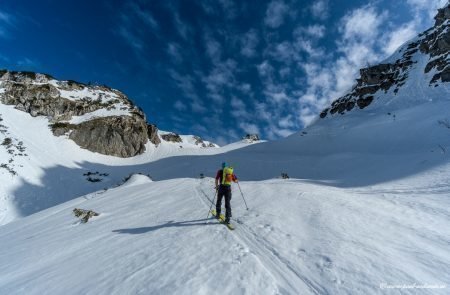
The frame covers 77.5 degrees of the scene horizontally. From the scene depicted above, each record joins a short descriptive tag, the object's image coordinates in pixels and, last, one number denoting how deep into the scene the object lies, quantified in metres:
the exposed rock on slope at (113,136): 73.44
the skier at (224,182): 11.18
